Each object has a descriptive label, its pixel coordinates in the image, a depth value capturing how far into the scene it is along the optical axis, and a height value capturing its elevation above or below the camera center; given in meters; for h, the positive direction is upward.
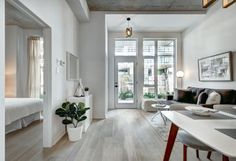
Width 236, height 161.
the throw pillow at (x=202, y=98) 3.02 -0.46
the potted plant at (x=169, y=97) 3.95 -0.57
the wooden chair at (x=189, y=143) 1.23 -0.69
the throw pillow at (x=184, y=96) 3.56 -0.49
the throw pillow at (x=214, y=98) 2.70 -0.42
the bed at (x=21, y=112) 2.39 -0.70
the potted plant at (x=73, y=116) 2.18 -0.67
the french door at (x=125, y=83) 4.76 -0.11
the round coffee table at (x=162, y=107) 3.11 -0.71
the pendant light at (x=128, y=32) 3.43 +1.40
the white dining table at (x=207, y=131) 0.69 -0.39
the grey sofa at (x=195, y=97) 2.66 -0.46
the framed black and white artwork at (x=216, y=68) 2.89 +0.33
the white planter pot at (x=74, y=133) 2.23 -1.00
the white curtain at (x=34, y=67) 3.72 +0.44
